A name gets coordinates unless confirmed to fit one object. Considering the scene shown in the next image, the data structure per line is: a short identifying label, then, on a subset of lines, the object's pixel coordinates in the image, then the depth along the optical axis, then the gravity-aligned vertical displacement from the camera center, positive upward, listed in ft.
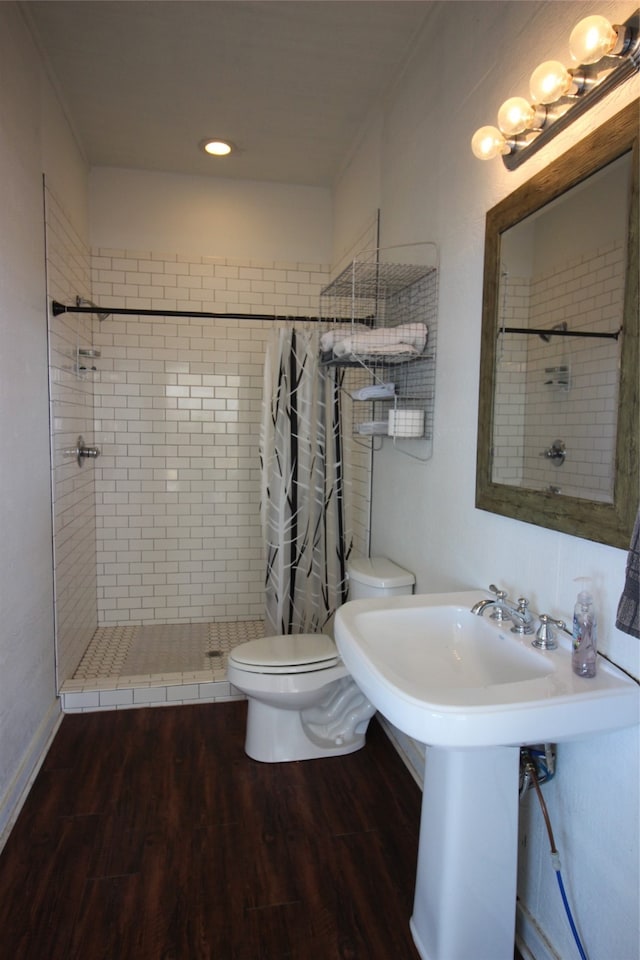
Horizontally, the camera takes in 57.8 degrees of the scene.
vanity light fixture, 3.54 +2.38
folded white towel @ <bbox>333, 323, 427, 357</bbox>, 7.04 +1.15
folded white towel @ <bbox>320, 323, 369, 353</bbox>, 8.11 +1.35
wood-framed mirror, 3.81 +0.69
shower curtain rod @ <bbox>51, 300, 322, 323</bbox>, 8.88 +1.85
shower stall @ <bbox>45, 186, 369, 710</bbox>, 11.69 -0.41
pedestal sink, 3.52 -1.85
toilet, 7.39 -3.36
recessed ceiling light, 10.30 +5.07
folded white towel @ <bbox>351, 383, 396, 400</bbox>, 7.66 +0.54
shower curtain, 9.26 -0.92
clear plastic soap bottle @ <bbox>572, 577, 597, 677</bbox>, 3.85 -1.38
